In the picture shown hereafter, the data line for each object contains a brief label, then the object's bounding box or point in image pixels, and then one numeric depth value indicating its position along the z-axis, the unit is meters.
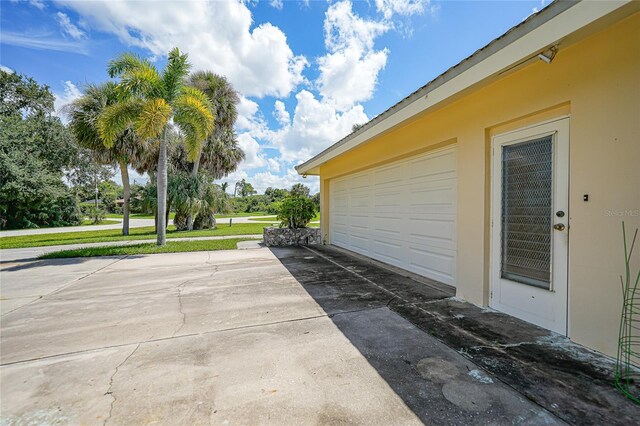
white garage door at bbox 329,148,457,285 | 4.95
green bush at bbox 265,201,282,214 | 11.44
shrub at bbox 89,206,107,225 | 29.23
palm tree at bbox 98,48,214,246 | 8.72
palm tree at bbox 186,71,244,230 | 18.66
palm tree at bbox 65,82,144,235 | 12.62
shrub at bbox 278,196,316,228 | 11.10
